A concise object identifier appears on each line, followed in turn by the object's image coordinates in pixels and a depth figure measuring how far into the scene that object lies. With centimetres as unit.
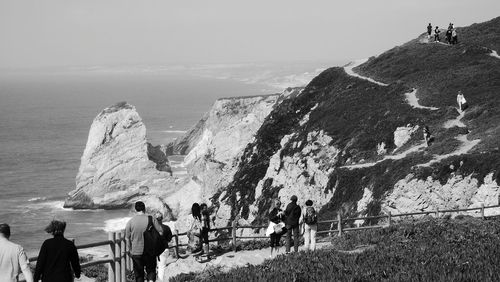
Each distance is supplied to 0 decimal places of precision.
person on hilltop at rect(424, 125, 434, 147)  4906
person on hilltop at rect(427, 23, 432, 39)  9098
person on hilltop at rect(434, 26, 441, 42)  8950
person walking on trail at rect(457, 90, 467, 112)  5606
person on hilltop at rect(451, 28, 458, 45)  8431
